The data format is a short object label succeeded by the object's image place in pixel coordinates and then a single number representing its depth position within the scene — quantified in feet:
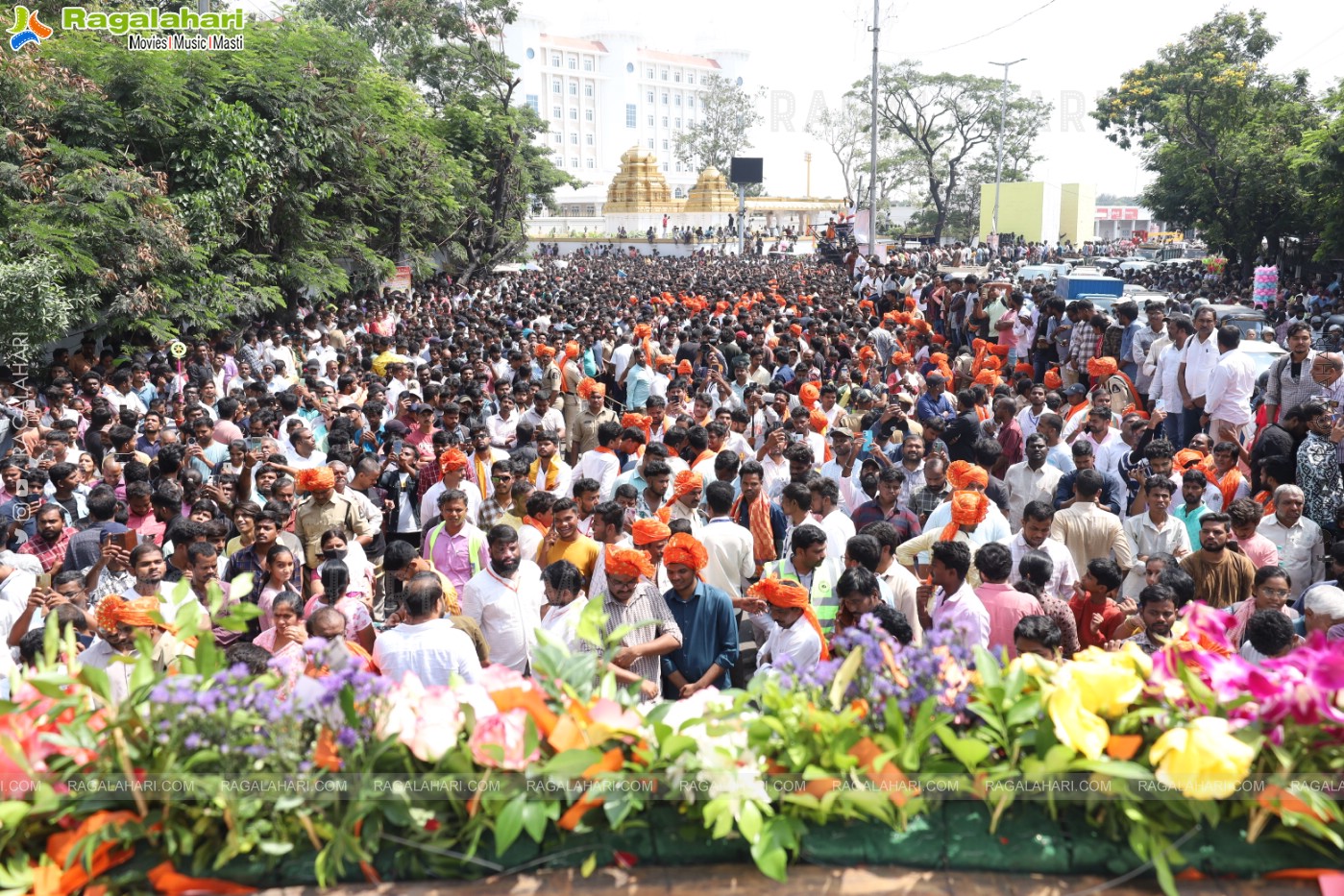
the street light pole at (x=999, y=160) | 143.80
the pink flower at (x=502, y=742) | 8.02
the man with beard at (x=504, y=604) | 16.79
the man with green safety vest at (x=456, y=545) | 20.20
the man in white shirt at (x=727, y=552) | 19.72
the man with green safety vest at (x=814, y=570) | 16.99
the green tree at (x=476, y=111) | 95.04
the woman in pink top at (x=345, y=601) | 17.01
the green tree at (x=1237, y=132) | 94.27
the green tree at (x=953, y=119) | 170.40
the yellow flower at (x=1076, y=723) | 7.90
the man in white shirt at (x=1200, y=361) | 28.55
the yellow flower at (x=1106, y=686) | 8.19
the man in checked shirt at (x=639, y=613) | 15.10
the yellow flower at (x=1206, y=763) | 7.57
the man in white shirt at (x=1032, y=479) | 23.16
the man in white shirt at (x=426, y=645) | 14.58
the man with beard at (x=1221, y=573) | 17.67
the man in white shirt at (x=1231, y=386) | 27.81
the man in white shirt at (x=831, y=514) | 19.71
